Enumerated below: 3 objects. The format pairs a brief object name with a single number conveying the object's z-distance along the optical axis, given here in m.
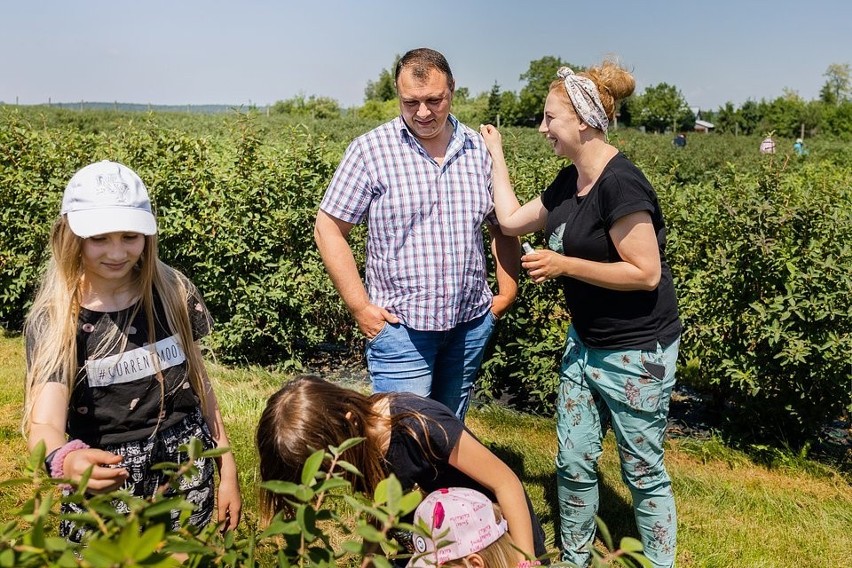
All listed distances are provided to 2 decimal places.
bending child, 1.93
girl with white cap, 1.99
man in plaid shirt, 2.71
